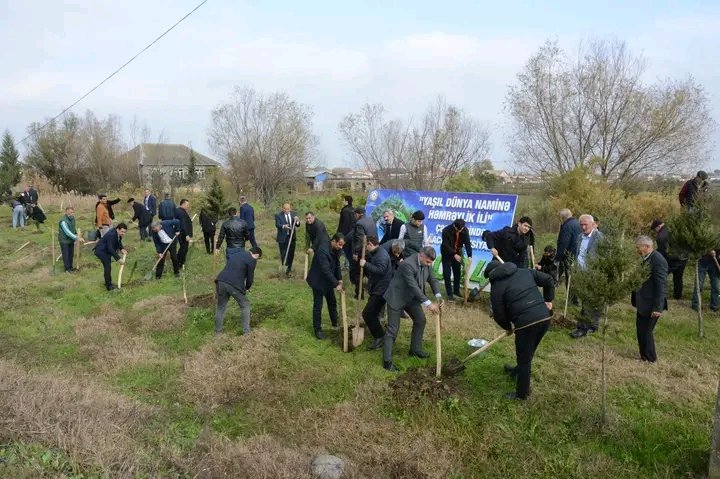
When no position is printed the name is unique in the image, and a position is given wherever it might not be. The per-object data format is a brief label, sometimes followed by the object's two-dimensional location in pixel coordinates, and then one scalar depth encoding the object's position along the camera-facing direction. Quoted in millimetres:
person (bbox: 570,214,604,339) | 7710
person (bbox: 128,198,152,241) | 16234
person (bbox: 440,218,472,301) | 9539
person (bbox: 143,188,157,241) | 16600
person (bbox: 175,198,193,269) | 12355
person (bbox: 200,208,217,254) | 14008
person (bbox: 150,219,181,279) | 11719
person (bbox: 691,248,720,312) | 8886
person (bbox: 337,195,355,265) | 11336
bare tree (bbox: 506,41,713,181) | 19000
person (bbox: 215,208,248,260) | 9719
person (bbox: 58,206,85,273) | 12305
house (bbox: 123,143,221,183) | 38938
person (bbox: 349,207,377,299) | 9188
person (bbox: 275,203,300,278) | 11914
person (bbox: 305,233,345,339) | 7375
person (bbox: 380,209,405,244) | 9934
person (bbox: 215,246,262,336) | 7410
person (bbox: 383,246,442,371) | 6273
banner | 10203
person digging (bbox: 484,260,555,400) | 5379
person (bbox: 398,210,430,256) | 9102
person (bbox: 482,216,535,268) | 8531
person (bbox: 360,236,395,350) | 7086
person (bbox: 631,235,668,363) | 6141
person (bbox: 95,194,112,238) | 14562
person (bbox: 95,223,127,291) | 10812
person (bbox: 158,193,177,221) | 13742
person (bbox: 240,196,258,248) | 12831
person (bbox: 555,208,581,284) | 8398
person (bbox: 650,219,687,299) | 9266
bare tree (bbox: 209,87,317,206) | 29281
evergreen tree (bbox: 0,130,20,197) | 30870
